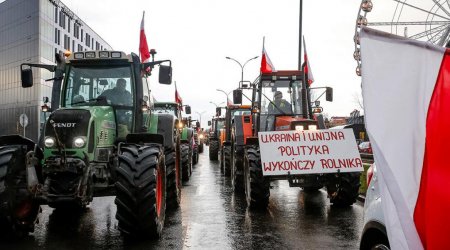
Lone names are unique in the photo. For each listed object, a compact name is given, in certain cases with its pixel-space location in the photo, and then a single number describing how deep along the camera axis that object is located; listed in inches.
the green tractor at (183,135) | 533.9
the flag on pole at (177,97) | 850.3
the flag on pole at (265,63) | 439.6
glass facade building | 1924.2
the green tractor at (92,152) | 227.0
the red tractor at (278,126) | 327.6
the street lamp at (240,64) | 1491.1
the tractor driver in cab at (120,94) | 289.6
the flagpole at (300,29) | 753.0
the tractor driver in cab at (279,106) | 394.6
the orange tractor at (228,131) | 592.4
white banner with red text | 321.1
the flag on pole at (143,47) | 370.3
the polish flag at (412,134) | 81.0
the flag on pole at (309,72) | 410.0
